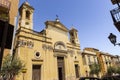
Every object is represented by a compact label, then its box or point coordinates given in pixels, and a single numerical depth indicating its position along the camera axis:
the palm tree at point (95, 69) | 16.27
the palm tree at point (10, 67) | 6.96
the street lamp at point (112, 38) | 4.23
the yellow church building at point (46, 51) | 10.34
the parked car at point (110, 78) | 6.01
